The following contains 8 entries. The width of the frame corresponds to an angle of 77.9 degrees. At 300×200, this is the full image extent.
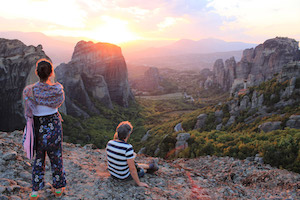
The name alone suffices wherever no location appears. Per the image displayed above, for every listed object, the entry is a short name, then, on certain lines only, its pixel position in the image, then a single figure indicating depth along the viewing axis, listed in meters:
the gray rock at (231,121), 17.34
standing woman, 4.09
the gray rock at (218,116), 19.40
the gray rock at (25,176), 5.28
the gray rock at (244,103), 19.00
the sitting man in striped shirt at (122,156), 4.92
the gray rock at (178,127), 23.10
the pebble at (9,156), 5.74
